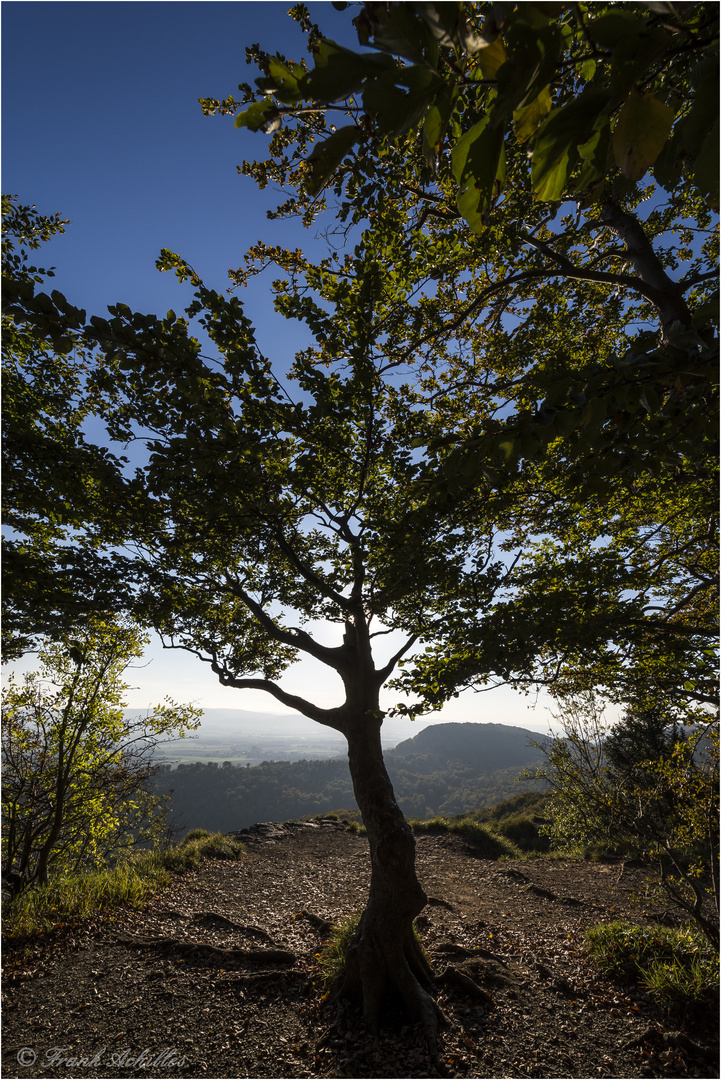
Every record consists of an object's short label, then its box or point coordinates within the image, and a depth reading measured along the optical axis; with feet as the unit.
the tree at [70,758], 30.35
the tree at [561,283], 2.38
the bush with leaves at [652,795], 16.78
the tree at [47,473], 16.85
